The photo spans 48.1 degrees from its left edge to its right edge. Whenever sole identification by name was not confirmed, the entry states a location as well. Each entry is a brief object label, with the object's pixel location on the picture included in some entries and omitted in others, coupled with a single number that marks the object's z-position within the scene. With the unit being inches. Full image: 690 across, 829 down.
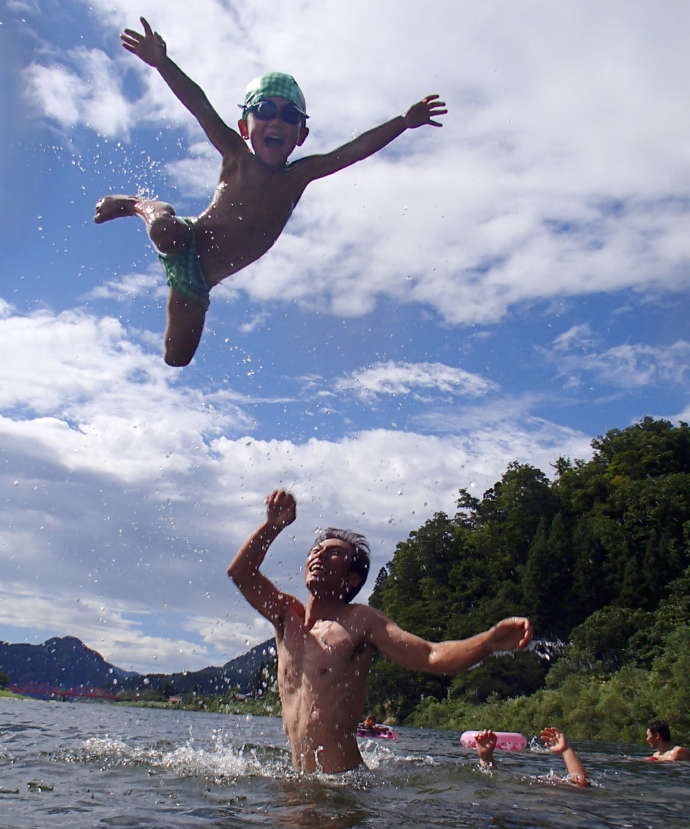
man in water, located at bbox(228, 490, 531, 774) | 201.9
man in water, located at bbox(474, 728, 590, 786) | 237.9
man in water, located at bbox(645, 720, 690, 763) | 470.3
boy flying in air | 215.6
